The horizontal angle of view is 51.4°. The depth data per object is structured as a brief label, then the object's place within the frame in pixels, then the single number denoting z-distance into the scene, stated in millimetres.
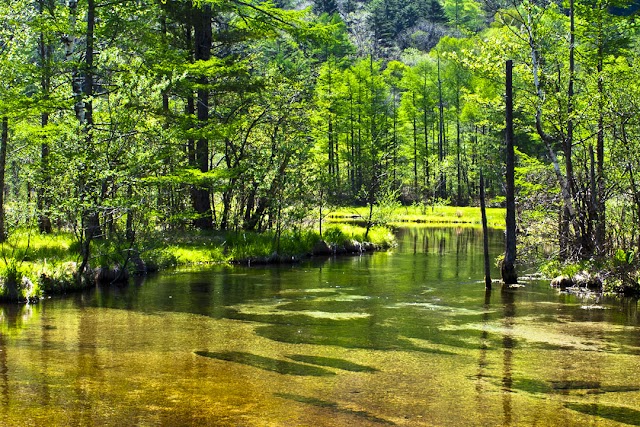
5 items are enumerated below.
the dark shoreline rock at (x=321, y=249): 26781
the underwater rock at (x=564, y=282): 18266
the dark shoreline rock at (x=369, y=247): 29425
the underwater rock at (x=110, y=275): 16953
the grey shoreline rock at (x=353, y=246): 28734
